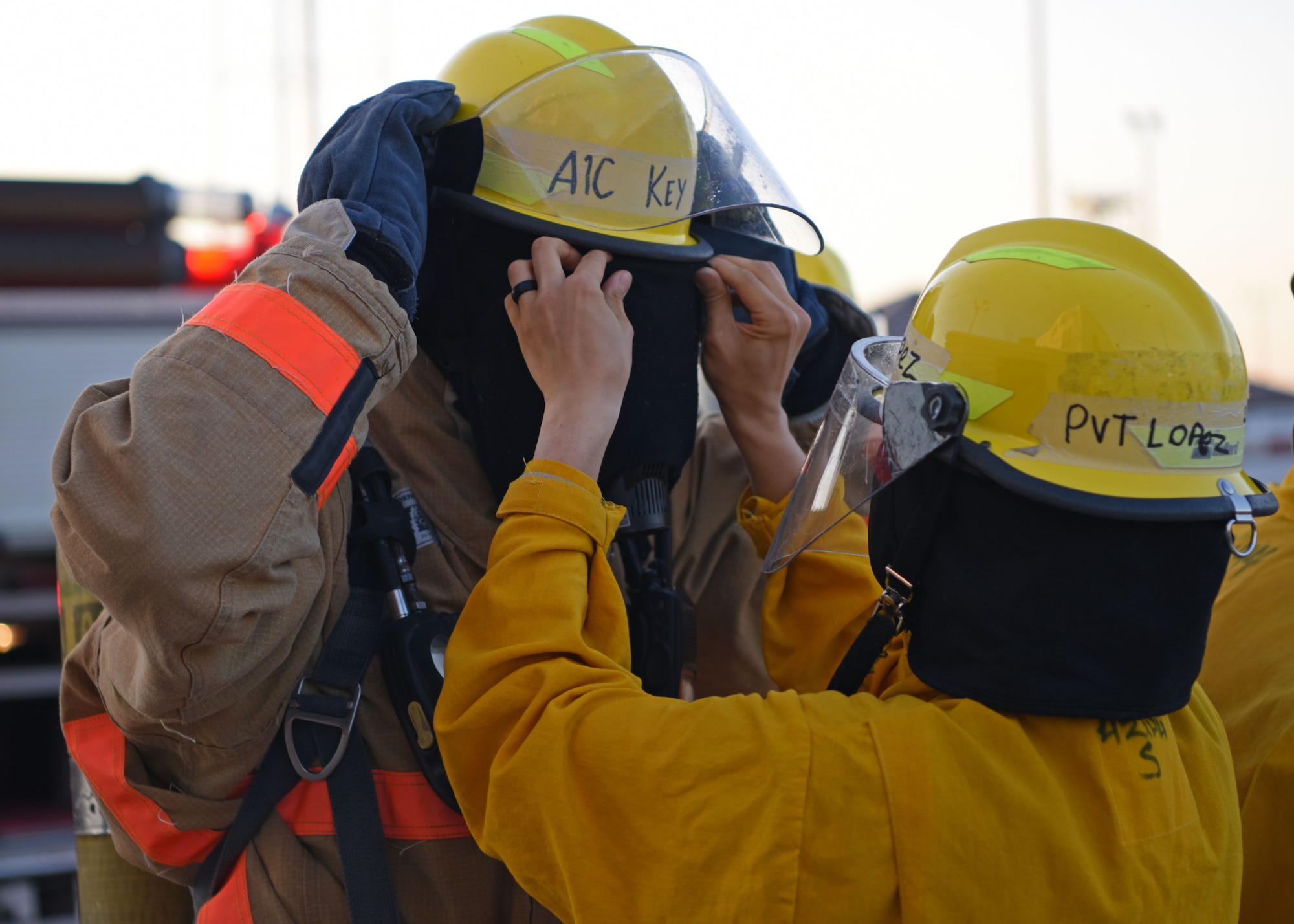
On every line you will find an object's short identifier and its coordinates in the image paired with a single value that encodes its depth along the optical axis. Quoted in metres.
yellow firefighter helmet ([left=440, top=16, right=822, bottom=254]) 1.80
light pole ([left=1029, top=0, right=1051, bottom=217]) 18.14
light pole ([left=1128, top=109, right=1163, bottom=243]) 23.73
